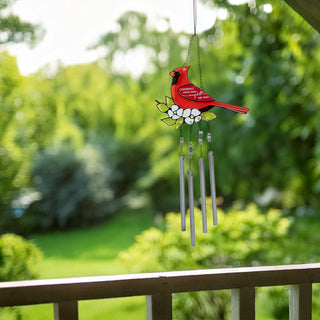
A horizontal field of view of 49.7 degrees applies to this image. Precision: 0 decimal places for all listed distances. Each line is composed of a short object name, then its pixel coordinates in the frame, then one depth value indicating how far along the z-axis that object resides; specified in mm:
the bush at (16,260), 2234
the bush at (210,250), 2051
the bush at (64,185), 5312
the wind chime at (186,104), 1072
